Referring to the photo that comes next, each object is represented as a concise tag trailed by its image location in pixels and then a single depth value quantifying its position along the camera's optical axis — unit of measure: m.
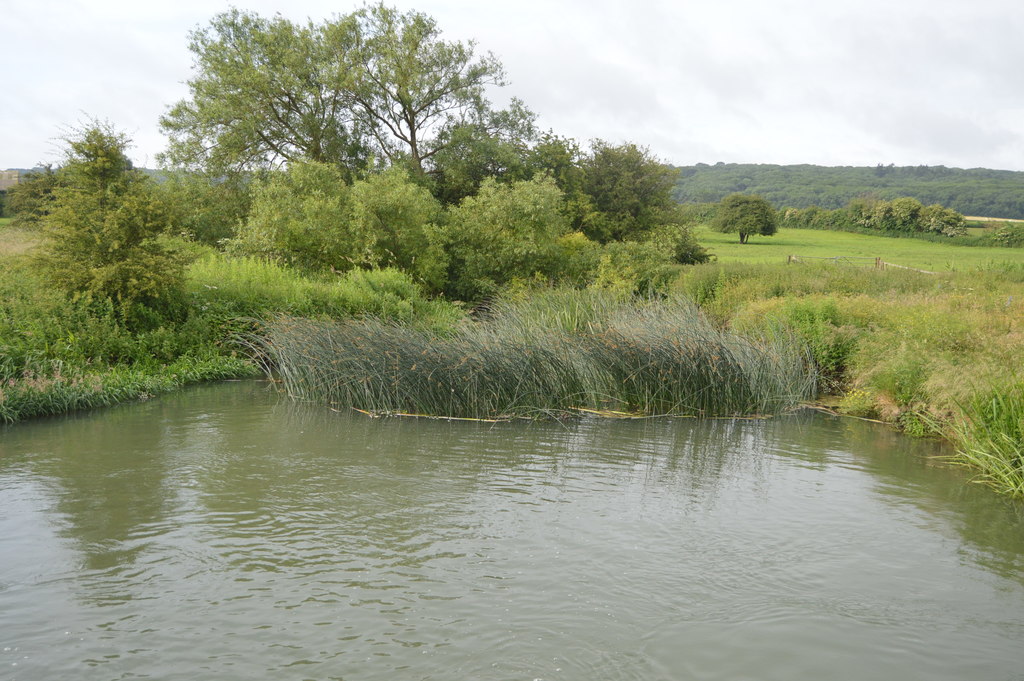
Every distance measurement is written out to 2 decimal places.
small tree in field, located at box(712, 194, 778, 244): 53.22
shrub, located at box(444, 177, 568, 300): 21.09
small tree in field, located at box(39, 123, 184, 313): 12.55
